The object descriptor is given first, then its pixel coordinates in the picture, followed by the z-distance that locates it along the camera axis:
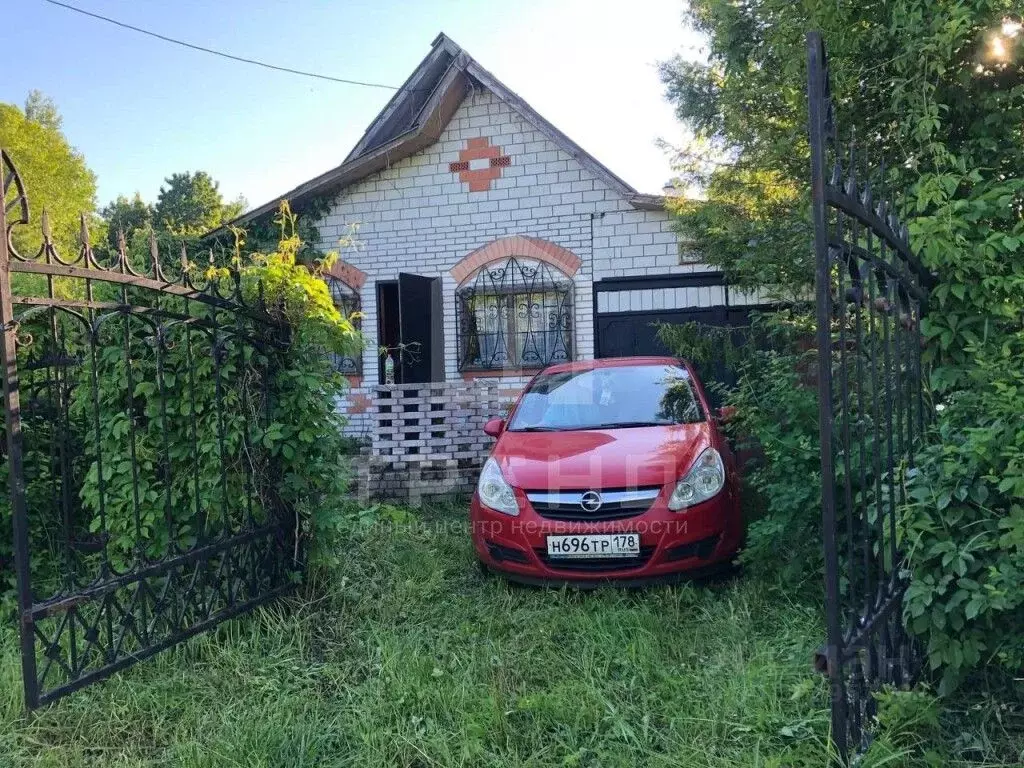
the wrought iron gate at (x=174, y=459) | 3.17
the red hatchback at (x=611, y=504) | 3.74
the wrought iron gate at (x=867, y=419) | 1.93
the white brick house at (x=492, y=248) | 7.60
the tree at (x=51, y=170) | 19.44
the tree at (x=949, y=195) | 2.32
